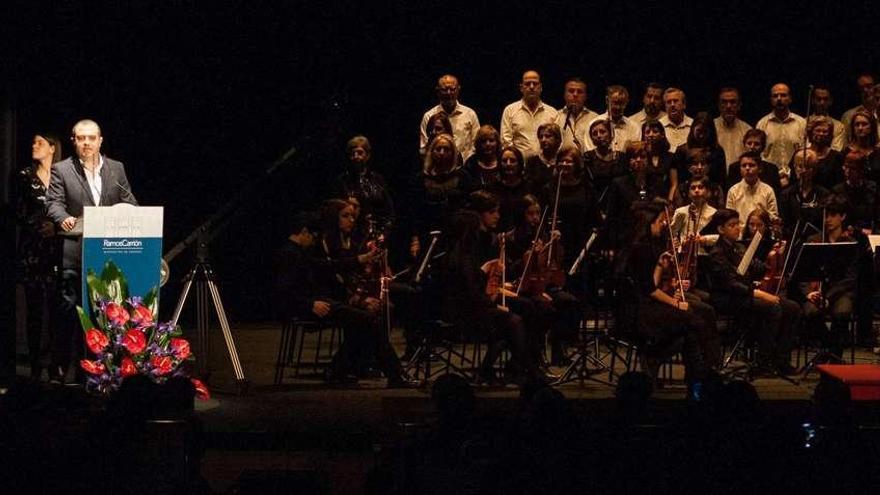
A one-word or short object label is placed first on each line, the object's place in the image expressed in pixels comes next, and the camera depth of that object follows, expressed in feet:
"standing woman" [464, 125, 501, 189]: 62.18
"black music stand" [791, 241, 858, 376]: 54.35
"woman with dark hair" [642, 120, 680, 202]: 62.80
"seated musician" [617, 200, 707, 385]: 53.24
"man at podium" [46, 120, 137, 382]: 49.70
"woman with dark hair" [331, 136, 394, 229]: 61.37
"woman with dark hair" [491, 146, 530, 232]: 59.63
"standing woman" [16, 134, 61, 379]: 52.83
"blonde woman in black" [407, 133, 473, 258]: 62.04
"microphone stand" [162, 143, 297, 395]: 51.18
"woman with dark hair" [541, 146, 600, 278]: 60.43
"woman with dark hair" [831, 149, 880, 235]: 62.89
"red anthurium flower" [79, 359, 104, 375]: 46.98
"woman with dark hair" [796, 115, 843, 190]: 65.26
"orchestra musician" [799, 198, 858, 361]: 58.73
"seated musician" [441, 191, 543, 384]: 54.09
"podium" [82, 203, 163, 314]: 47.25
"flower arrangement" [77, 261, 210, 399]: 46.98
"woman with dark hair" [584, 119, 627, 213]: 63.96
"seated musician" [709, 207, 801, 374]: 56.72
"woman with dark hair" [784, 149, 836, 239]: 63.29
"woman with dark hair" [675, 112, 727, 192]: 64.95
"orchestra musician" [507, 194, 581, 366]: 55.60
